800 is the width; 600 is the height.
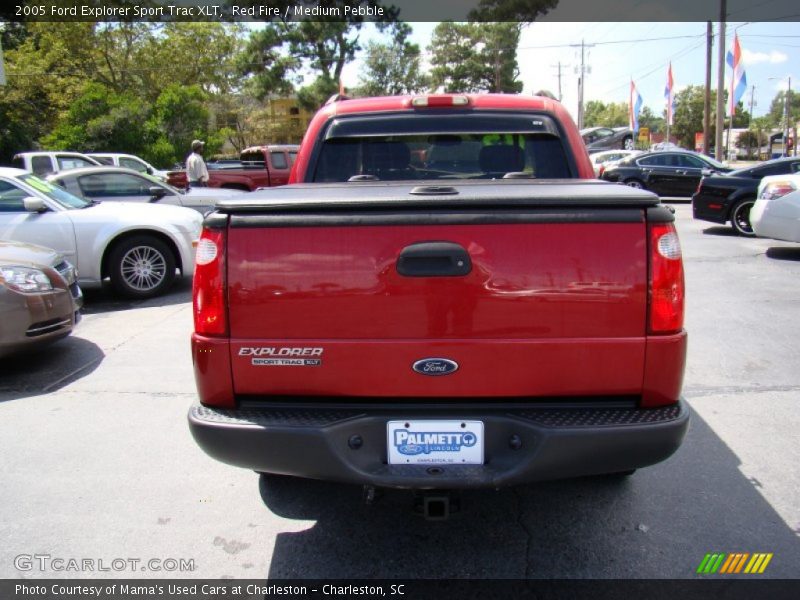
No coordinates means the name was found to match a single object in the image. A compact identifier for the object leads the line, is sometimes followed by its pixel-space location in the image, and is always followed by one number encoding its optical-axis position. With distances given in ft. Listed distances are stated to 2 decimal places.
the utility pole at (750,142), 238.52
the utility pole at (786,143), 164.76
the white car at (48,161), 54.29
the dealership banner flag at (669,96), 134.62
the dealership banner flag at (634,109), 138.30
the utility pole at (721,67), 86.28
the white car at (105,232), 25.58
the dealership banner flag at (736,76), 96.73
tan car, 17.51
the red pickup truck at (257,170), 56.59
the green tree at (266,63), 142.61
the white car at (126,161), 62.95
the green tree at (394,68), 160.56
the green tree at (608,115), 420.36
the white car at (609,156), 92.12
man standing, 50.01
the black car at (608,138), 135.95
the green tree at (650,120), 412.98
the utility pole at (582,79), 179.22
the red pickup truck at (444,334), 7.91
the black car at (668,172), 62.13
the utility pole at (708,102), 91.71
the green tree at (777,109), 355.70
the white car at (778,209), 31.63
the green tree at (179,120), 98.43
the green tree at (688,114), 265.95
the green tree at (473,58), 167.94
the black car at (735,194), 40.09
